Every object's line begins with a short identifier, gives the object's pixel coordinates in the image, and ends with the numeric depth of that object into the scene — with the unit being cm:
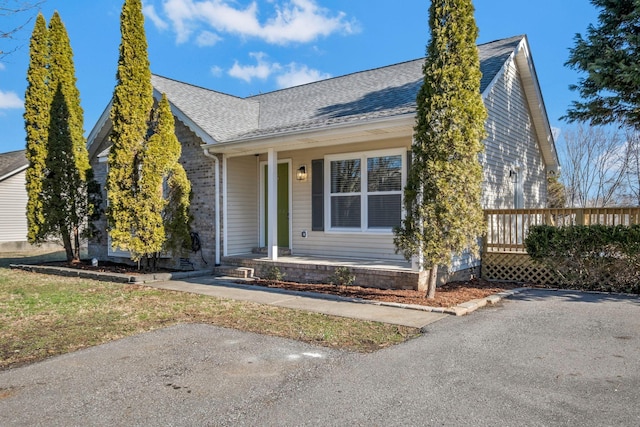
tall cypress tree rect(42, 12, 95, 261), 1171
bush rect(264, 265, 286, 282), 938
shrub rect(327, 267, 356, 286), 850
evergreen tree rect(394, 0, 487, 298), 651
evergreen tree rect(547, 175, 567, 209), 2289
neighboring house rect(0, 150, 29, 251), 1933
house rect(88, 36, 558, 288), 916
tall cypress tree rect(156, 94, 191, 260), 979
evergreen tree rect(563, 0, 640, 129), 981
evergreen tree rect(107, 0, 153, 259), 952
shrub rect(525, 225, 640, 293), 770
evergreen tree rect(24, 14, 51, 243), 1149
